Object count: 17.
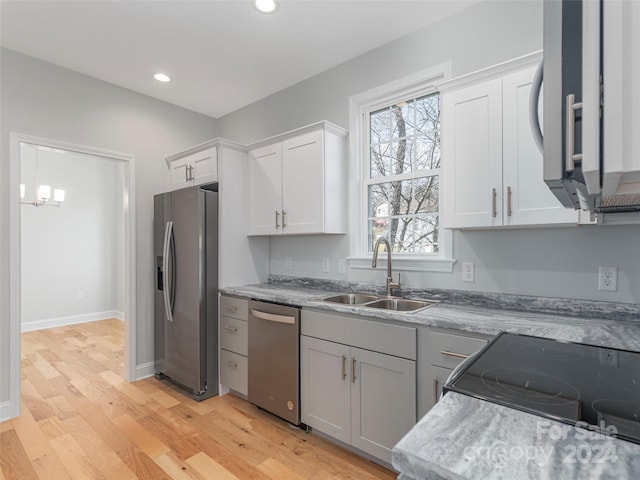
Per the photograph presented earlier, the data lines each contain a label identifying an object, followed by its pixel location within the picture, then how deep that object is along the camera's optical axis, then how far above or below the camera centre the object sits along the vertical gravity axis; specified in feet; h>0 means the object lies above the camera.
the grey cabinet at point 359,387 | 6.07 -2.87
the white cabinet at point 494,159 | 5.67 +1.34
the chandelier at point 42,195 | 15.25 +1.83
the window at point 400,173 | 8.21 +1.59
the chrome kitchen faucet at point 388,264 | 8.09 -0.64
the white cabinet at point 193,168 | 10.18 +2.11
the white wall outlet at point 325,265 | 9.88 -0.81
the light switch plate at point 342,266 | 9.47 -0.81
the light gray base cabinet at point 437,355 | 5.39 -1.91
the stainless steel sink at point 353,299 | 8.63 -1.54
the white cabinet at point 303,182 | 8.88 +1.46
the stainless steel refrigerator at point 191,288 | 9.54 -1.46
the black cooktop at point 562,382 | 2.11 -1.14
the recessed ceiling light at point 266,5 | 7.18 +4.81
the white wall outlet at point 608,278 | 5.76 -0.70
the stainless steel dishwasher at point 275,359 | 7.76 -2.87
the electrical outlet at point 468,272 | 7.22 -0.73
